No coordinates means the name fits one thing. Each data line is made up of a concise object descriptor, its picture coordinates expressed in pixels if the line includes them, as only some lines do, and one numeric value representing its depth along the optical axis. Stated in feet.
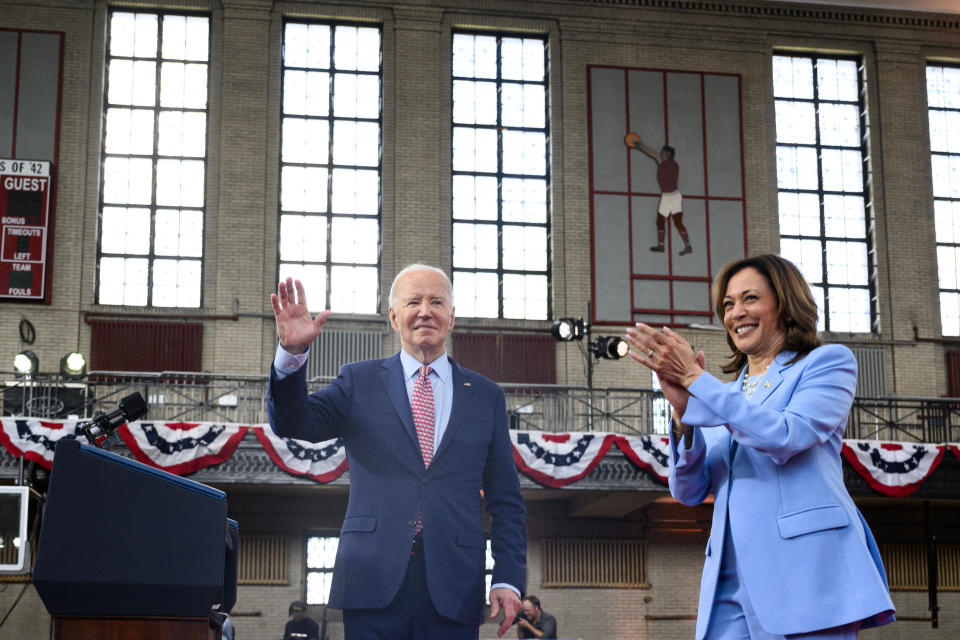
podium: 10.12
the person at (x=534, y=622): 49.96
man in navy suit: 11.15
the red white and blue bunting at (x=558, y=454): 51.78
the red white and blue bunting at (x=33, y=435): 47.73
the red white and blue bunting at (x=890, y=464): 54.13
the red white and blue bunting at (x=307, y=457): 50.49
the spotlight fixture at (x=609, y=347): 54.85
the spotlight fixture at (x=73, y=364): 59.06
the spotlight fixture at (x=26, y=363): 58.70
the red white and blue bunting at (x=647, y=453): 53.16
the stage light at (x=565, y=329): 55.83
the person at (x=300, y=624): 54.85
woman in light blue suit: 9.27
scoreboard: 63.21
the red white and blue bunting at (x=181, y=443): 48.98
